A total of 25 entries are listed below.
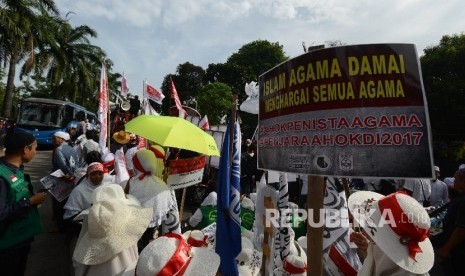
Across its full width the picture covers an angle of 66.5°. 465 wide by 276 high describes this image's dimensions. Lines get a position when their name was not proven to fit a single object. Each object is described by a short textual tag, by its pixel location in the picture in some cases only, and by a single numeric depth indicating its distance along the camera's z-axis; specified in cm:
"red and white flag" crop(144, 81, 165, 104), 768
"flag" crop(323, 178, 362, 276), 300
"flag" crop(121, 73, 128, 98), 941
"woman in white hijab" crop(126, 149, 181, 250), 364
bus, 1912
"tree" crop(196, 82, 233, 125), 2709
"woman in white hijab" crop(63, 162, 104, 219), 415
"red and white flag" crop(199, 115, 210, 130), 905
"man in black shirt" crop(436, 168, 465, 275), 340
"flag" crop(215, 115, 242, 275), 307
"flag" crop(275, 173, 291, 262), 354
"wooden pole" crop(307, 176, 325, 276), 219
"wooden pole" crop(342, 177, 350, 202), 312
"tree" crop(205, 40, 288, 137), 3108
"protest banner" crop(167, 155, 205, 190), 401
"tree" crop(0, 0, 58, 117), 1877
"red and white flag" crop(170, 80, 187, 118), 635
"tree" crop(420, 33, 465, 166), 1673
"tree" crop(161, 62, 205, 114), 4251
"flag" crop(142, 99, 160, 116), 757
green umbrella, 364
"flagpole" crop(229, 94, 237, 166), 349
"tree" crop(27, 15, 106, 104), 2682
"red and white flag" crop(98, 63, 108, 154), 603
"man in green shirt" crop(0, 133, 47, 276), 281
